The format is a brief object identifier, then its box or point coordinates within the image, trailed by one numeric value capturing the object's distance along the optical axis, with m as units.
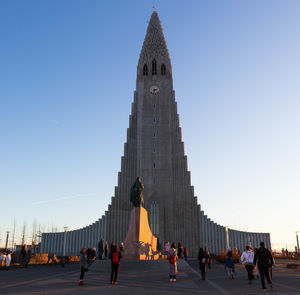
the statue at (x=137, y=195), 23.33
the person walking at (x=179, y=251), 26.82
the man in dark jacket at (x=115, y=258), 11.95
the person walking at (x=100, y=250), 27.26
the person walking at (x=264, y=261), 10.49
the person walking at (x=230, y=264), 14.80
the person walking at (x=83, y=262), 11.64
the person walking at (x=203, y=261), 14.13
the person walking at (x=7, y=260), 20.45
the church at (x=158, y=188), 49.25
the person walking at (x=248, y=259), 13.70
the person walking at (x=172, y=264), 13.38
